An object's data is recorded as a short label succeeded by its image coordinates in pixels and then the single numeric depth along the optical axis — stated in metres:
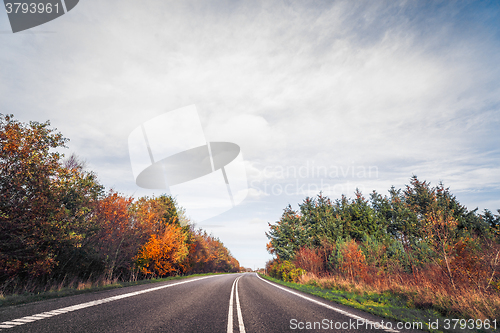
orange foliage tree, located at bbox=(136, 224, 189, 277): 23.72
